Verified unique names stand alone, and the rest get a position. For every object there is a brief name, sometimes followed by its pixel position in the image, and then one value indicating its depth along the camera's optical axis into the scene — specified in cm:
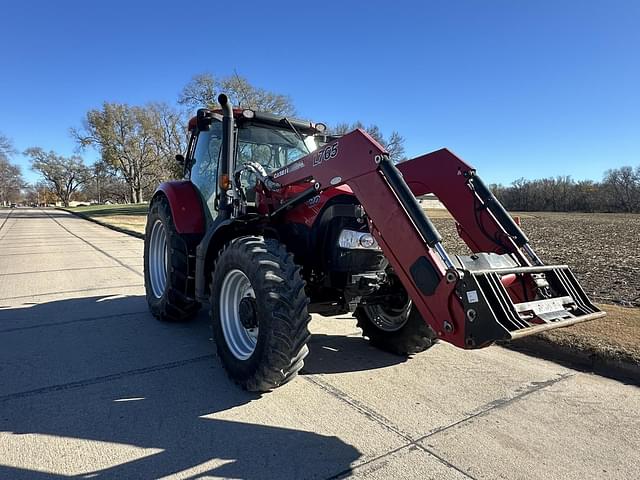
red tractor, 270
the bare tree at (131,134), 4912
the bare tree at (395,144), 4384
